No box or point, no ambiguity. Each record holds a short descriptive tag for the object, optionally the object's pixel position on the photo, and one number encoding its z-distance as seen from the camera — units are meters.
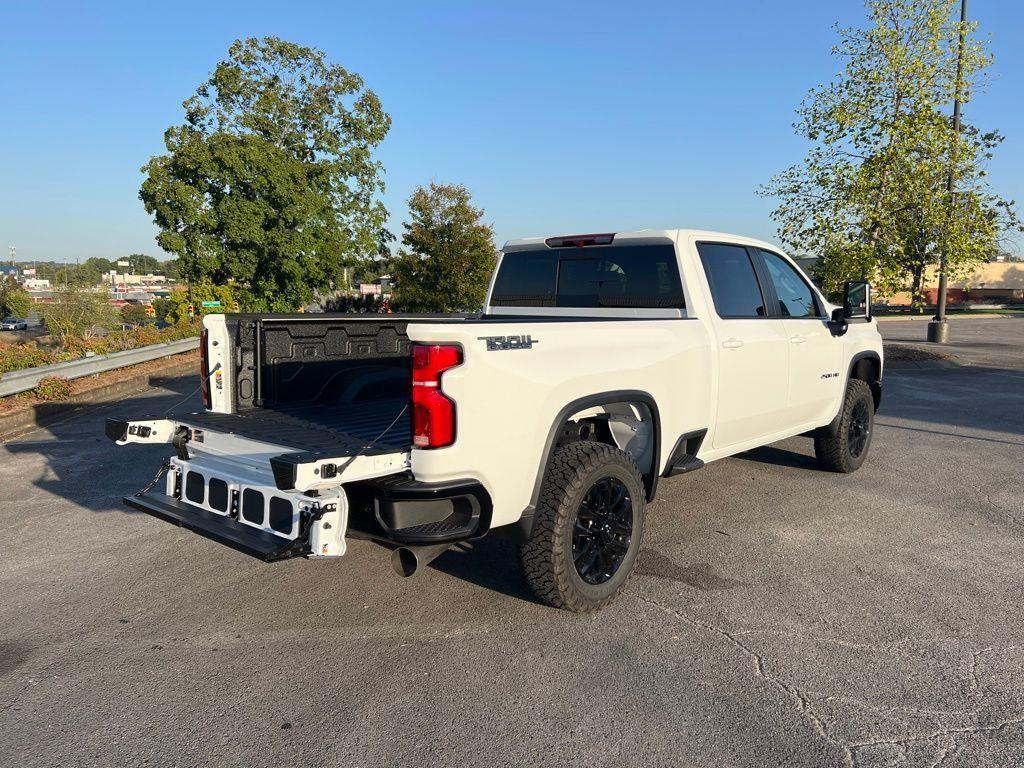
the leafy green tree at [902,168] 14.49
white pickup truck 3.05
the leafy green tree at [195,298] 22.98
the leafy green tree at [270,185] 27.31
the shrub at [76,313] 28.80
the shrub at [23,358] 10.27
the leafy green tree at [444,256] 24.80
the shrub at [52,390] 9.92
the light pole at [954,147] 14.66
